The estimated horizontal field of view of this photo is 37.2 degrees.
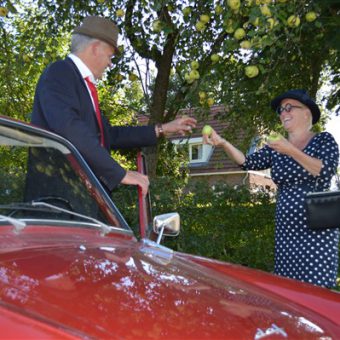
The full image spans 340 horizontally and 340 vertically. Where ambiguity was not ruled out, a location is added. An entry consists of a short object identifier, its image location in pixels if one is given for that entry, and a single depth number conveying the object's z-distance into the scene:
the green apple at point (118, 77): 7.12
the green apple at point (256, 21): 3.47
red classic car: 1.35
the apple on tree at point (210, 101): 4.86
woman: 3.13
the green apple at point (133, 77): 7.04
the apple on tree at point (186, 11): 4.97
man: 2.80
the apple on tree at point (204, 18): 4.72
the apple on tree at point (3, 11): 4.97
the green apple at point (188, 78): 4.55
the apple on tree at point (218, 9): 4.45
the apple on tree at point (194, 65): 4.65
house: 17.11
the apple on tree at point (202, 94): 4.47
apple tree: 4.10
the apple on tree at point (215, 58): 4.86
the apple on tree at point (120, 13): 5.74
